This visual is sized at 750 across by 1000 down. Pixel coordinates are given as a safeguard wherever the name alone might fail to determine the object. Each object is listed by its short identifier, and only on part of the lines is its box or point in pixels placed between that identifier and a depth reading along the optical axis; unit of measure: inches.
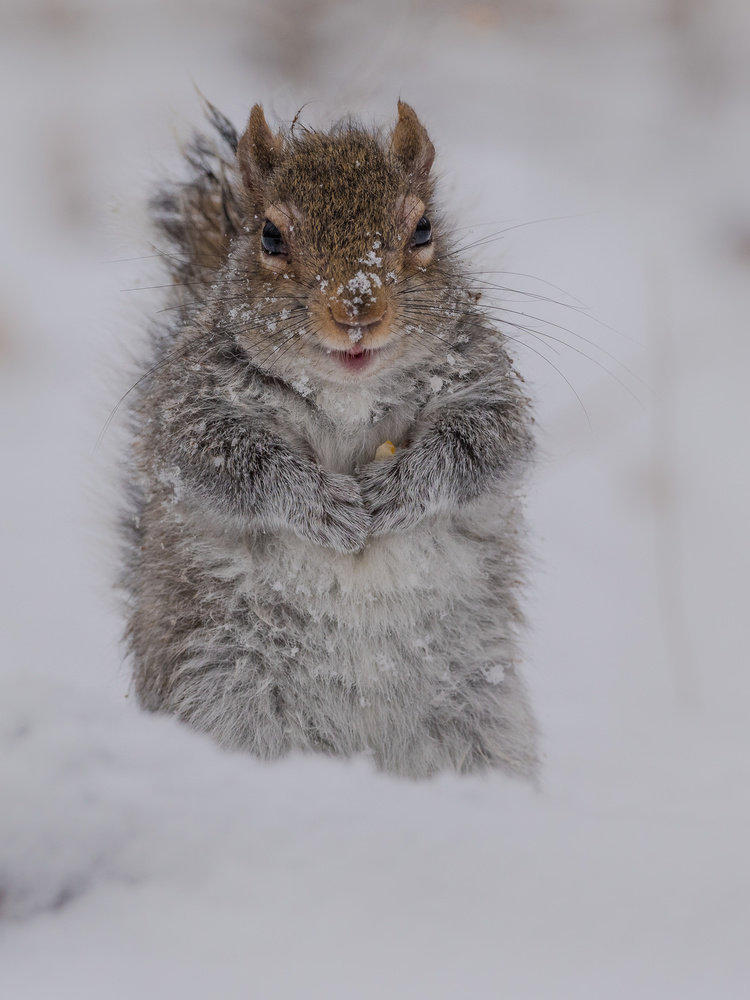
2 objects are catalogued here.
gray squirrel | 113.0
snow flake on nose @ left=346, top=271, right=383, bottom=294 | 112.3
